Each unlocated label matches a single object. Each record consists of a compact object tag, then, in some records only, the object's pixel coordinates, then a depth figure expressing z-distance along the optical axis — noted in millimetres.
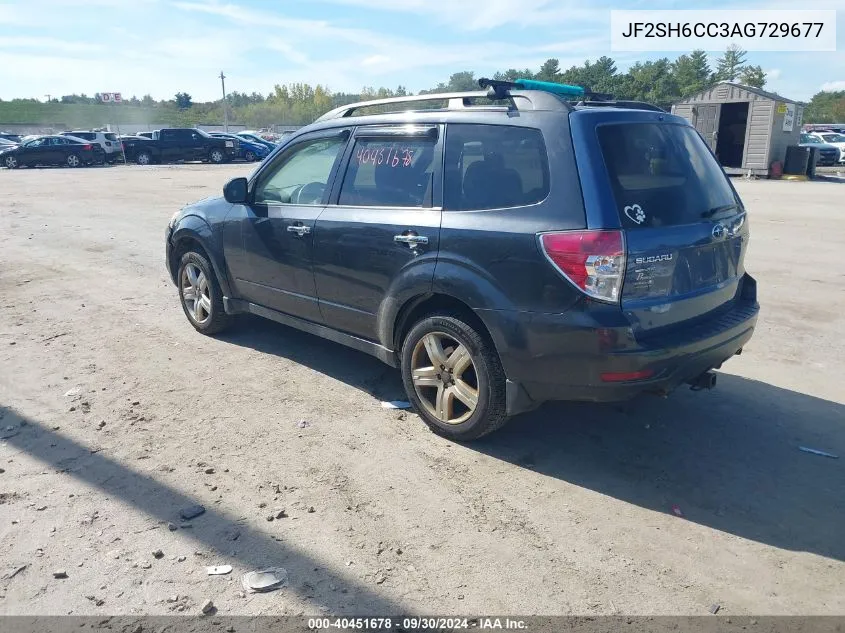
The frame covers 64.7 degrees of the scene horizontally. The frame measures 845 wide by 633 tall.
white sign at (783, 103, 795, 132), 22516
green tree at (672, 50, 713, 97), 77875
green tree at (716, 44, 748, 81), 78000
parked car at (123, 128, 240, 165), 34438
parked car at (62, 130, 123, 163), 33375
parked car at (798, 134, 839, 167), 29580
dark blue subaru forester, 3369
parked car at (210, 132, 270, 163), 35375
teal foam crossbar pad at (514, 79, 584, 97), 4236
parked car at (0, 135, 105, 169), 31484
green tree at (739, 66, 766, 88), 68312
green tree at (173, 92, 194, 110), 135875
